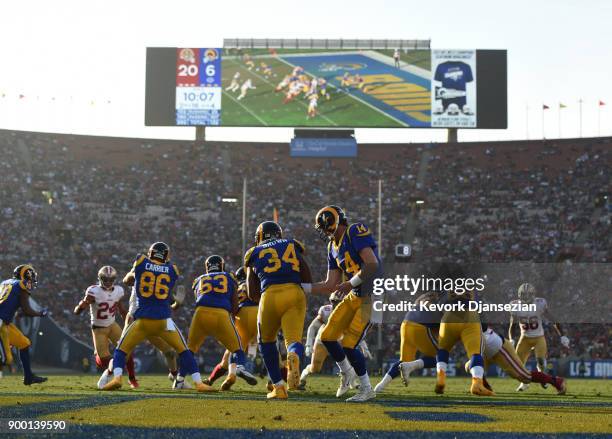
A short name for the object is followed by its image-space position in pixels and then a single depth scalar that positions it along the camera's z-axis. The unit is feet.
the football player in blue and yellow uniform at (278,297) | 37.40
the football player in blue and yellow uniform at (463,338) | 43.88
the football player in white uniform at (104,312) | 51.90
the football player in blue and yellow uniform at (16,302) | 52.85
